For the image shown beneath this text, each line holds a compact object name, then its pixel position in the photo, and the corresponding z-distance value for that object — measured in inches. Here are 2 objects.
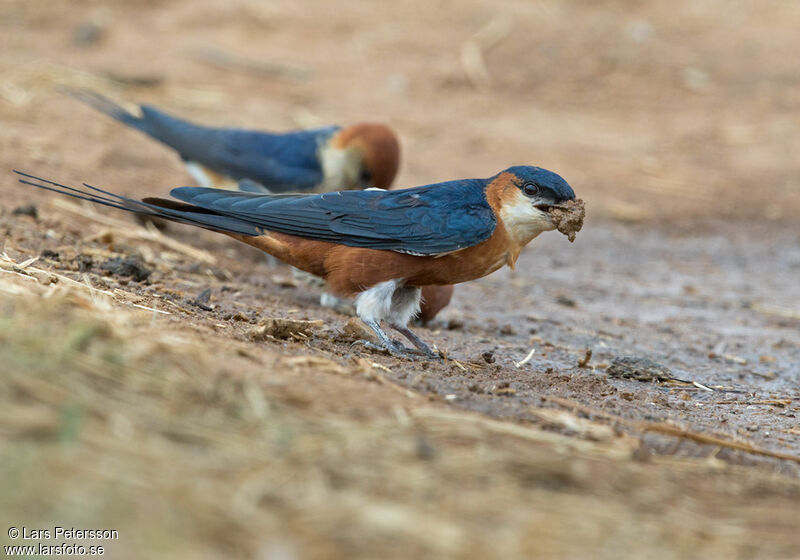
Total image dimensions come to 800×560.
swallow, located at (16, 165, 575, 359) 378.9
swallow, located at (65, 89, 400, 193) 621.3
